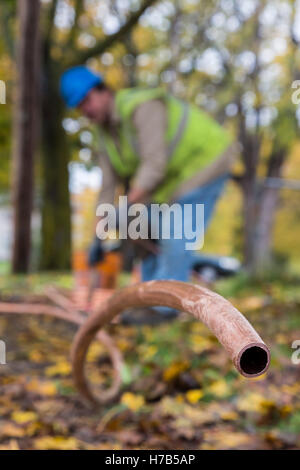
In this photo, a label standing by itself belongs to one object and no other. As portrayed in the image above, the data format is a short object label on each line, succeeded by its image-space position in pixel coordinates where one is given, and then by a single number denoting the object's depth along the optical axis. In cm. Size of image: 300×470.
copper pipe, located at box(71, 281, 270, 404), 93
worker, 364
